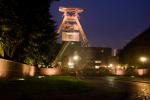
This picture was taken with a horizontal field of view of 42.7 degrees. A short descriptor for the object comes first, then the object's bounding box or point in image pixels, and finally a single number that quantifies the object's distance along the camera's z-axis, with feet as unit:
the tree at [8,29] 57.59
